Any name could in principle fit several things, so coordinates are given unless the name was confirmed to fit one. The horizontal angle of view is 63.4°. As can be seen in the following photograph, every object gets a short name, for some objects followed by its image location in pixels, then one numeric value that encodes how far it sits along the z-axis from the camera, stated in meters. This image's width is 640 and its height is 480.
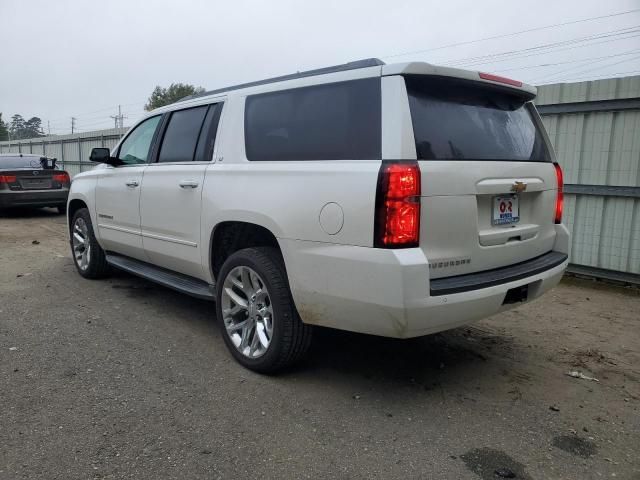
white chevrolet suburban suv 2.72
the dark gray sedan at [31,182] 11.45
